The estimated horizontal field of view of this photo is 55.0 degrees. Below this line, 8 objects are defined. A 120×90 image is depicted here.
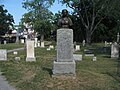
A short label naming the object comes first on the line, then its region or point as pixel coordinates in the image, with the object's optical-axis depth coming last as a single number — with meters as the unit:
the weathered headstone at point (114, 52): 9.73
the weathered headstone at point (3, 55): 7.88
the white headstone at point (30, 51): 7.93
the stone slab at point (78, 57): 8.15
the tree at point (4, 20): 34.45
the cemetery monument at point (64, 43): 4.57
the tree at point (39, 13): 26.62
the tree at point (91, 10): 22.28
